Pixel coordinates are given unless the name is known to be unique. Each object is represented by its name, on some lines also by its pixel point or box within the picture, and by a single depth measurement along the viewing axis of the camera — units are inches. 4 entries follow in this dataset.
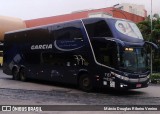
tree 1244.8
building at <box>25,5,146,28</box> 1646.5
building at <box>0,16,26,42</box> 2108.3
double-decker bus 610.2
